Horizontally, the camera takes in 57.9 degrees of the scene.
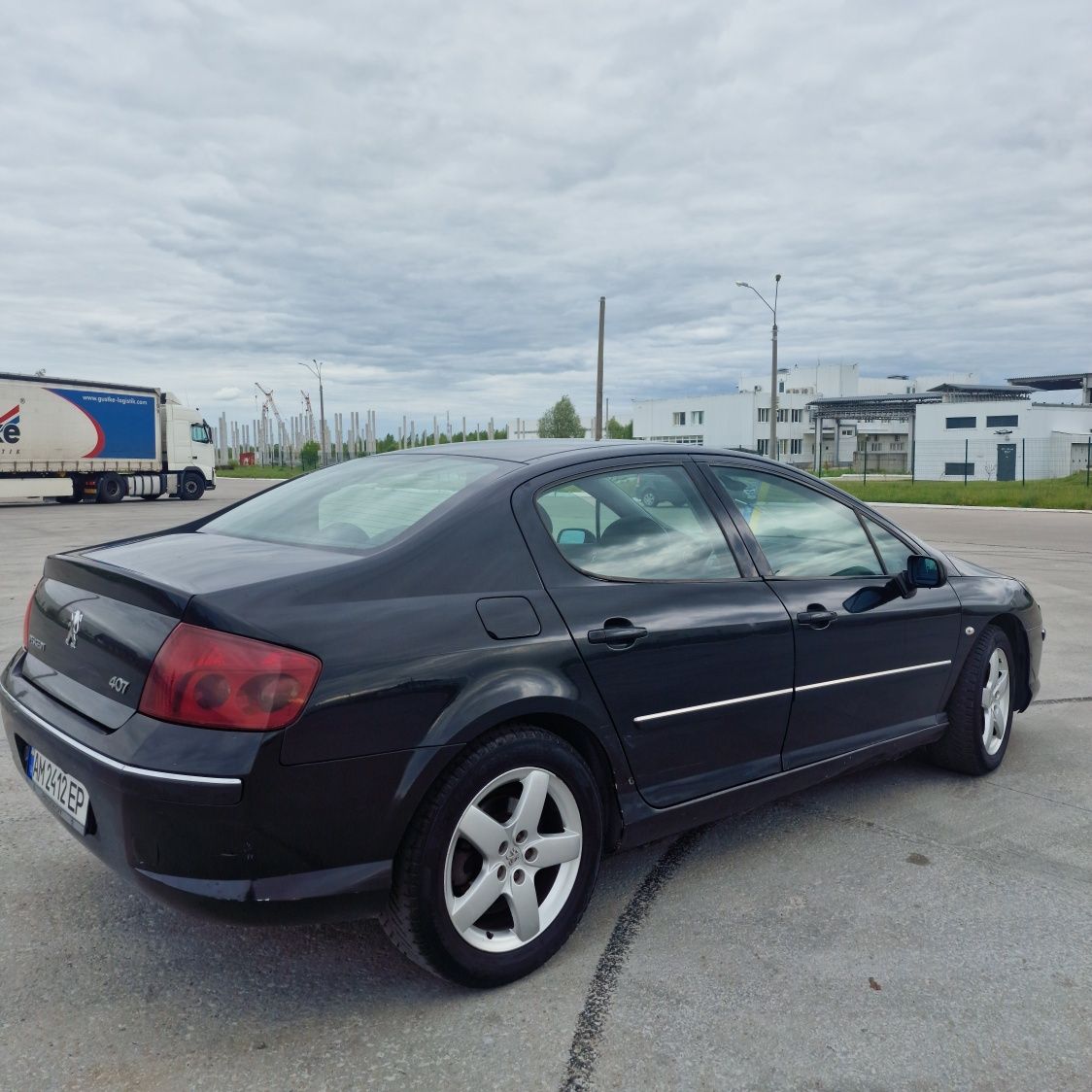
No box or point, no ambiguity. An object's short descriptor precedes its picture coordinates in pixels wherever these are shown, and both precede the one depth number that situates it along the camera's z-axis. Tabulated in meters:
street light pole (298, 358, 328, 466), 60.11
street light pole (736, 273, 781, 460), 33.60
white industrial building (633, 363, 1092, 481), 65.81
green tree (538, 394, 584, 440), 88.16
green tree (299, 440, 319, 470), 81.44
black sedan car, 2.35
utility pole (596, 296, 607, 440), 34.51
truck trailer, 28.47
